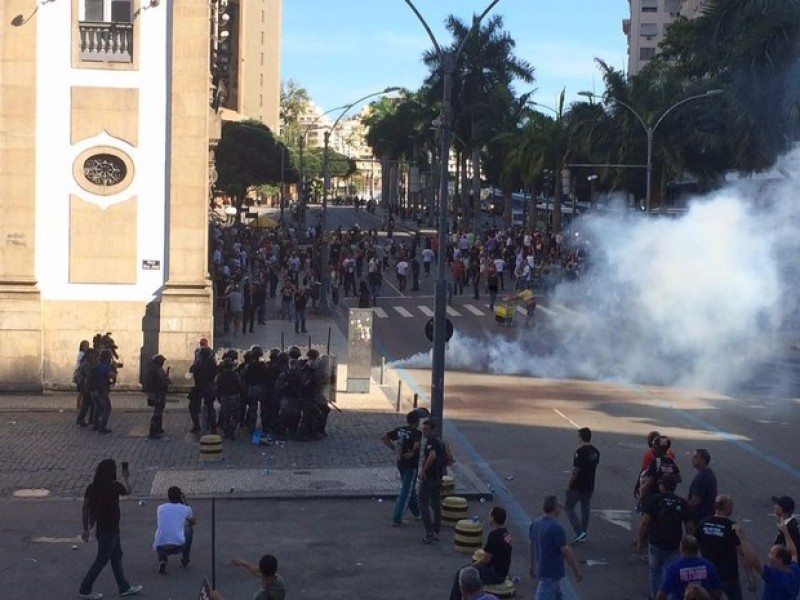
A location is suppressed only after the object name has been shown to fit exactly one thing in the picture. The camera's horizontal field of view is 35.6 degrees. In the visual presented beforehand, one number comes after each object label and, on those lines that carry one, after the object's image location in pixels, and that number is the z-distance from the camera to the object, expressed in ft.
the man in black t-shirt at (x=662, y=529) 36.01
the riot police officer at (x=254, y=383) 64.03
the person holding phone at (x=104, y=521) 37.47
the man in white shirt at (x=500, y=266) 137.90
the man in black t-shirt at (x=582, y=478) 43.88
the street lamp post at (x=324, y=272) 125.02
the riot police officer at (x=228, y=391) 63.21
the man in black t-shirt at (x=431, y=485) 44.24
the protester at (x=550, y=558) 33.47
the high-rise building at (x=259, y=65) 353.74
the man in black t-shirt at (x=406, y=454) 45.65
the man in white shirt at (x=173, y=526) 39.63
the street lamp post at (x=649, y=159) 137.39
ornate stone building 75.31
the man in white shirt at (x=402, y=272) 147.64
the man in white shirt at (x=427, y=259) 160.76
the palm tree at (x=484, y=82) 250.37
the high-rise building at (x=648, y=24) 402.31
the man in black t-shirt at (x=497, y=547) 34.04
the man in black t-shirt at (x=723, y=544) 33.27
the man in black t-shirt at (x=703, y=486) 39.73
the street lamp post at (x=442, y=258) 59.36
